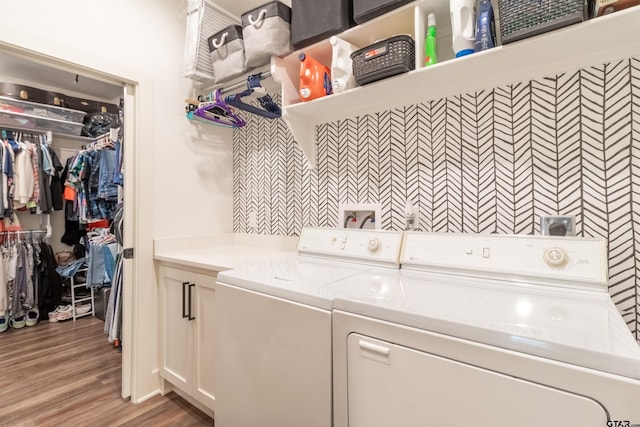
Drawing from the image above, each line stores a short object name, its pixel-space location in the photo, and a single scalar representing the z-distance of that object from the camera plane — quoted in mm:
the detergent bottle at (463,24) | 1069
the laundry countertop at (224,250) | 1532
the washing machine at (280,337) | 886
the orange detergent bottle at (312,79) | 1473
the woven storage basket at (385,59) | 1177
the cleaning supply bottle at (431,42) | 1176
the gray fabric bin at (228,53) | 1721
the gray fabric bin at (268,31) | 1513
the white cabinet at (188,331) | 1546
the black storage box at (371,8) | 1189
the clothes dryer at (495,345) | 559
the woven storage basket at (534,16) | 874
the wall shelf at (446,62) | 961
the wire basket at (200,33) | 1772
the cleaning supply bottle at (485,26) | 1034
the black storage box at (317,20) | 1338
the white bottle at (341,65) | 1357
